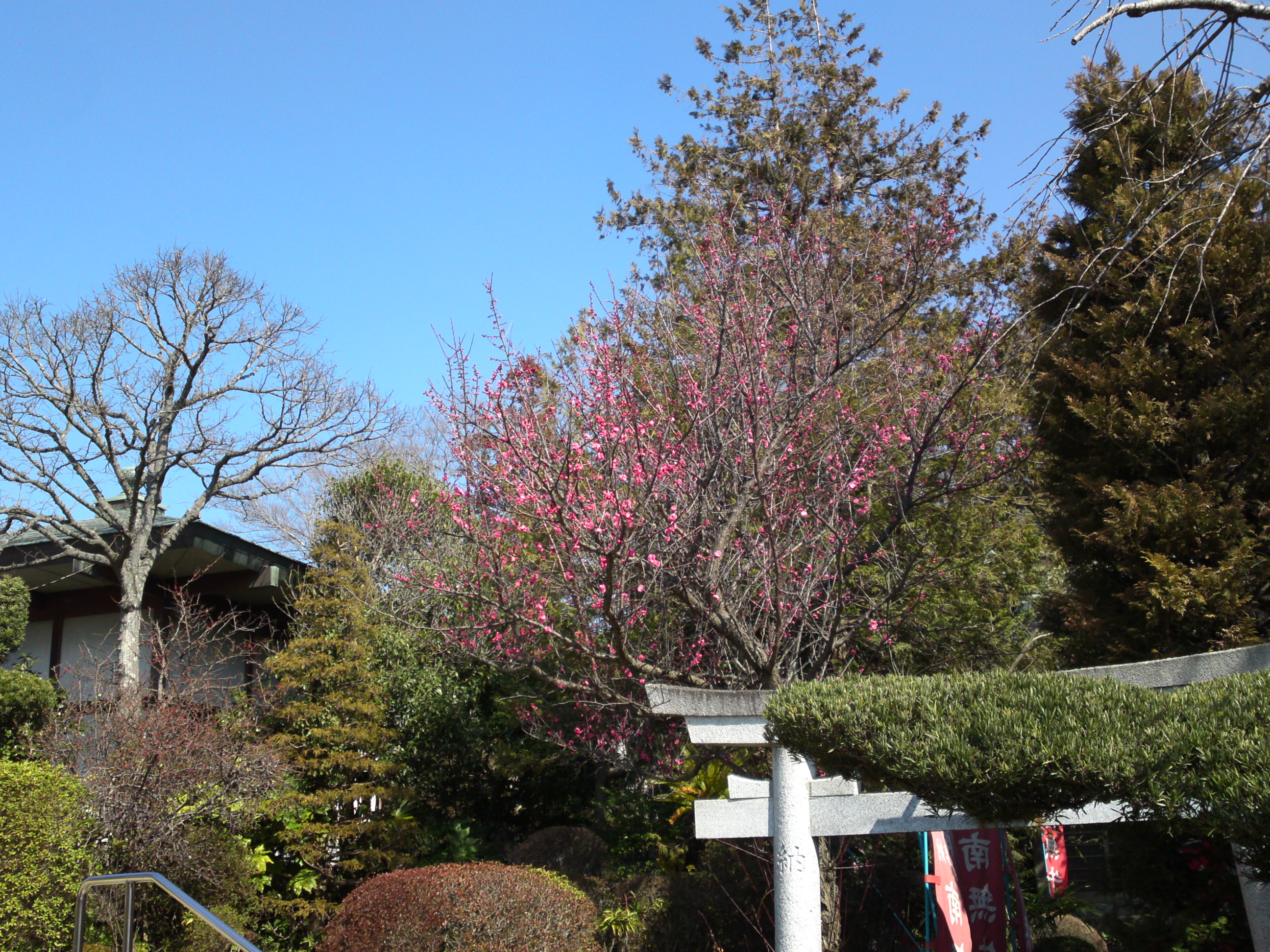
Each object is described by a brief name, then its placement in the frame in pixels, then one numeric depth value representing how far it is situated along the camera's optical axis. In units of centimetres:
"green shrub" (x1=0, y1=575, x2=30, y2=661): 1119
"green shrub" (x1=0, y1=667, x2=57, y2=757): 979
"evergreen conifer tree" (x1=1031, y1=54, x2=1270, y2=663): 542
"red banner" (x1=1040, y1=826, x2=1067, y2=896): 905
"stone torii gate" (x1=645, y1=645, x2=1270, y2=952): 466
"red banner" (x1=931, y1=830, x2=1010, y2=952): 656
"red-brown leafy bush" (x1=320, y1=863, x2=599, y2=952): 589
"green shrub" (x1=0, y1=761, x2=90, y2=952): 627
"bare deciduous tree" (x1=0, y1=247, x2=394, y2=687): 1305
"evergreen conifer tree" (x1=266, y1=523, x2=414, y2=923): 883
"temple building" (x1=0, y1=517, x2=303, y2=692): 1295
